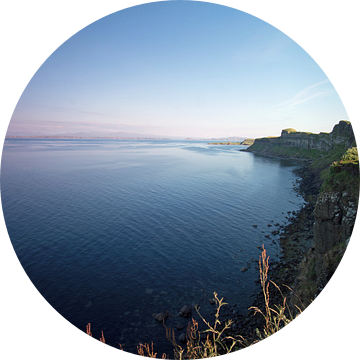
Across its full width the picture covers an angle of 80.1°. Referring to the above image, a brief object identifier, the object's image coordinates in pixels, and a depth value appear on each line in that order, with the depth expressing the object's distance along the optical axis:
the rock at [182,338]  17.23
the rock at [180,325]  18.31
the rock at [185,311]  19.42
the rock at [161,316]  18.83
